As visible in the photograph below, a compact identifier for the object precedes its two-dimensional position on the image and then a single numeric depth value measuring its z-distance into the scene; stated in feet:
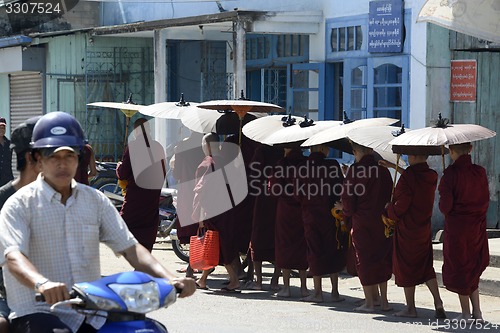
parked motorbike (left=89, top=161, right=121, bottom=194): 62.13
